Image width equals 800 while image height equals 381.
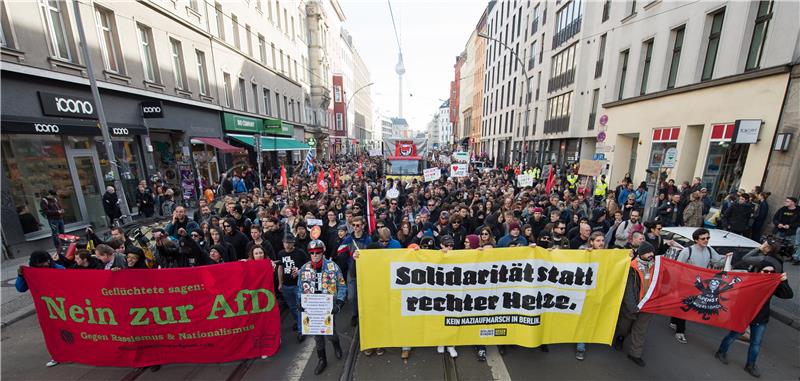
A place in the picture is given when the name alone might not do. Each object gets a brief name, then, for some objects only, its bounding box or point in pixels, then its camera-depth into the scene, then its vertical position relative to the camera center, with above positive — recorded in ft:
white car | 17.28 -5.75
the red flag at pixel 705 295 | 12.85 -6.61
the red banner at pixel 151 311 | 12.78 -7.27
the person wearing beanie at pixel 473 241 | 17.48 -5.55
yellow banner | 13.29 -6.79
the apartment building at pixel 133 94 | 27.04 +7.25
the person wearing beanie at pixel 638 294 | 13.44 -6.67
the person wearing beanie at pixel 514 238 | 17.57 -5.45
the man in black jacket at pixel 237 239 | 19.85 -6.17
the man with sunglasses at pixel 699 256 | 15.24 -5.66
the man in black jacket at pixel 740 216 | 25.00 -5.85
